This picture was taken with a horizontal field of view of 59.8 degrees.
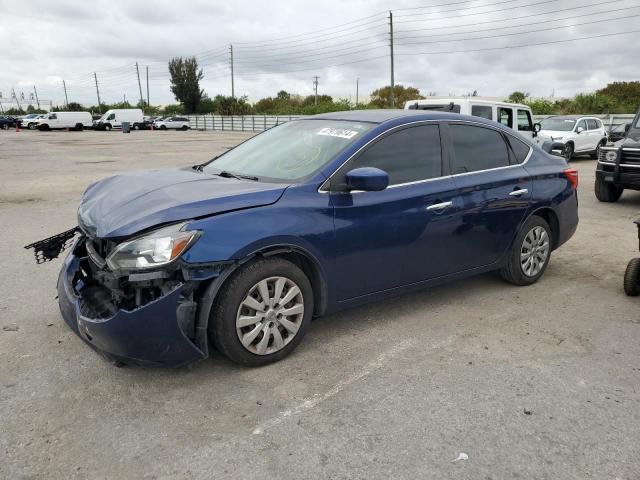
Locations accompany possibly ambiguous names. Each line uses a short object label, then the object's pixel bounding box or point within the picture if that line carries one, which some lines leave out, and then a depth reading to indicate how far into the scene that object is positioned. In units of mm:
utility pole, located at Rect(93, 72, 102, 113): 98738
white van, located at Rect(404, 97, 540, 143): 12797
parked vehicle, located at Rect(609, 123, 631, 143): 10734
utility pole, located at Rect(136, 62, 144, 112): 92125
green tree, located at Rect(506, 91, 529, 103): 42969
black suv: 9555
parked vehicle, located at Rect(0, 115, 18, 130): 62359
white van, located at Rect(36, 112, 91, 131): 53031
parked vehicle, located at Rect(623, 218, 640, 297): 4949
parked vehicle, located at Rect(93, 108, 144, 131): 55819
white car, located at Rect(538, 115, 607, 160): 17734
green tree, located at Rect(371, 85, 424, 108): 61031
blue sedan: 3125
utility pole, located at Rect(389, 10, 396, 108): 49356
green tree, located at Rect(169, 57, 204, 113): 77875
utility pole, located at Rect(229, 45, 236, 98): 72106
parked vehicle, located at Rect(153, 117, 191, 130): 59406
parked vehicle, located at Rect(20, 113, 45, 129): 57031
